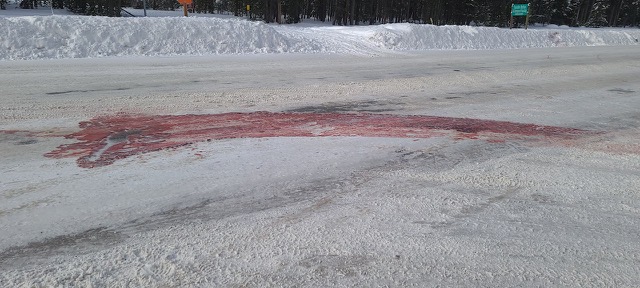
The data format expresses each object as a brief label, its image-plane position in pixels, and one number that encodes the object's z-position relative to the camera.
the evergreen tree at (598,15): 54.61
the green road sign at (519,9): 27.53
